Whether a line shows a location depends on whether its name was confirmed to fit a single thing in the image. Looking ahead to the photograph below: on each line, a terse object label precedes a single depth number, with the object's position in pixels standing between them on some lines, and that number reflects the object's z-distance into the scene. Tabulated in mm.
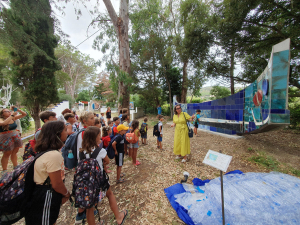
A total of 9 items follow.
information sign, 1808
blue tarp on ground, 2042
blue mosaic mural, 3082
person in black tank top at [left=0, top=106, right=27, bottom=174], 3162
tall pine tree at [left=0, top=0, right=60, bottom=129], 6125
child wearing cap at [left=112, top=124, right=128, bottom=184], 2836
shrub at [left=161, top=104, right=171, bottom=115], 16969
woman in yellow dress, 3963
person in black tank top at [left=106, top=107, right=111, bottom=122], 9093
